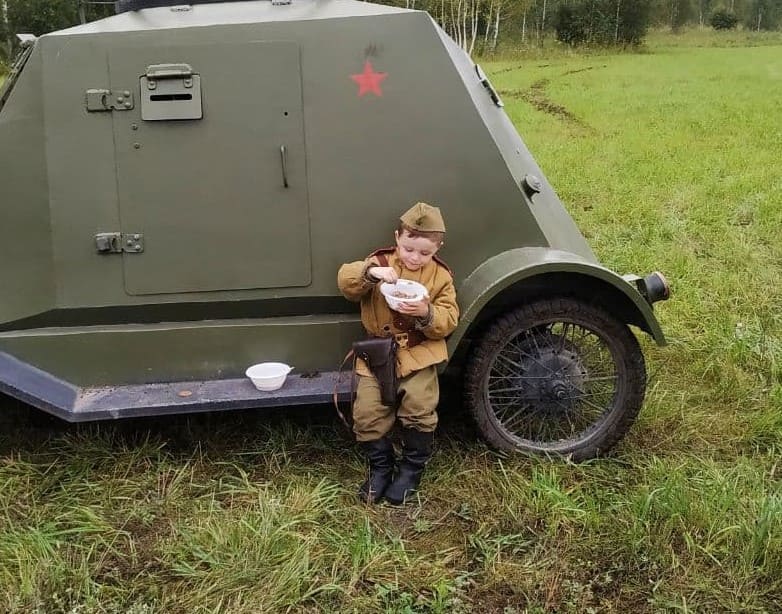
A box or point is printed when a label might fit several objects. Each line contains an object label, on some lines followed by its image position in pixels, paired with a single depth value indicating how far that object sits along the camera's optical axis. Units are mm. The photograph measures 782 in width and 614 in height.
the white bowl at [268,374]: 3395
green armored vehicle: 3281
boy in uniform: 3215
